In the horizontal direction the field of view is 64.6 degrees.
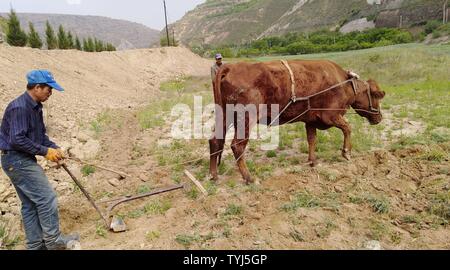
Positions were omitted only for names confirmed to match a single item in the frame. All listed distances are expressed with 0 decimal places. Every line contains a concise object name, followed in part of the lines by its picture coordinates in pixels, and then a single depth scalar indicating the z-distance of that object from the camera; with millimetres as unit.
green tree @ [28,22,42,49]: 27127
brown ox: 5809
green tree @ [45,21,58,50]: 29964
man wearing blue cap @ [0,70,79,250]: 3797
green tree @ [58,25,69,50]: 31438
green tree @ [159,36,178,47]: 50900
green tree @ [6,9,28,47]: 25469
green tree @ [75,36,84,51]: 35344
